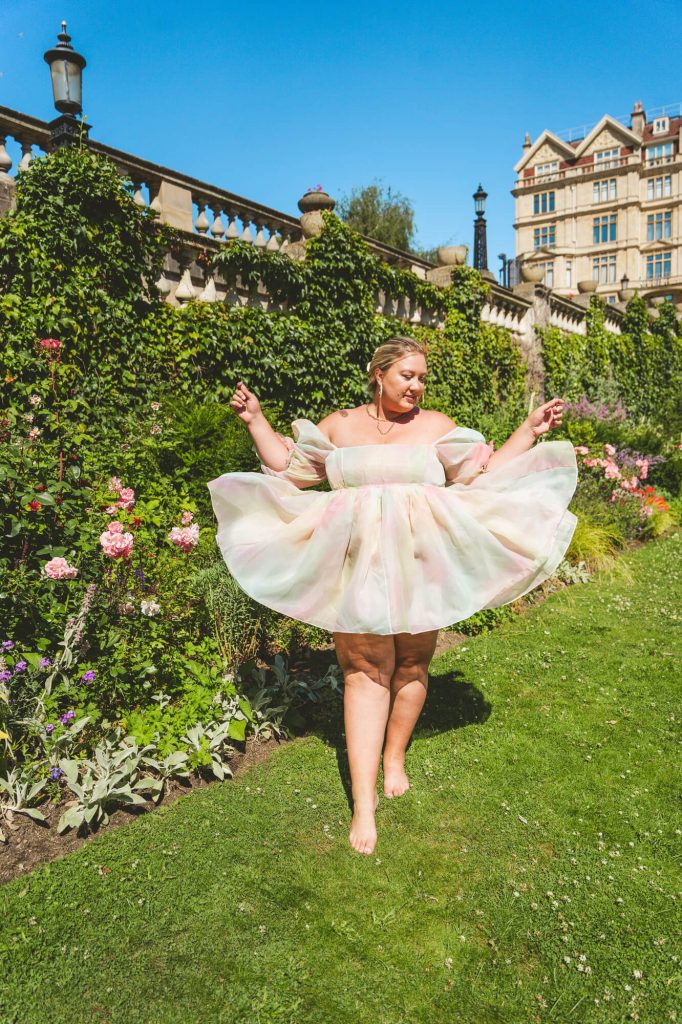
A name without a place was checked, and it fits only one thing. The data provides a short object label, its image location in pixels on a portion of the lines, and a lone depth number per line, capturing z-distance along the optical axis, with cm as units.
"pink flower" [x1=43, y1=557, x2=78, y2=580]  324
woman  283
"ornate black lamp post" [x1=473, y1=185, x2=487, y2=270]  1919
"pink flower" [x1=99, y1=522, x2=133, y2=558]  345
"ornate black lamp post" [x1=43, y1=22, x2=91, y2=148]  578
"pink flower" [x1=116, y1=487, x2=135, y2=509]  408
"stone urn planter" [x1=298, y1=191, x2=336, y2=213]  791
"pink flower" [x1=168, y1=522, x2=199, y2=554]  397
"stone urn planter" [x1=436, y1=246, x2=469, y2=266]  1065
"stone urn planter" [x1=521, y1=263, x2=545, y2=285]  1354
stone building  4500
